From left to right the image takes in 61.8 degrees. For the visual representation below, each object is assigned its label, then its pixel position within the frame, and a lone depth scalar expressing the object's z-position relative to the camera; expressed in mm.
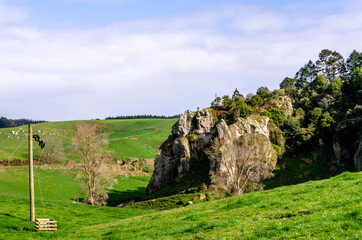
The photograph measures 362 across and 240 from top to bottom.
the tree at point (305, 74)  159338
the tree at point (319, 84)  114700
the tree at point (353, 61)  151250
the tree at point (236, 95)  111862
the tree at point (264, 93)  114719
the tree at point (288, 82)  151012
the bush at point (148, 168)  138425
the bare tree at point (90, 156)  67500
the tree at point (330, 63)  156500
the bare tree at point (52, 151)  124362
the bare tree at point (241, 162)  66188
